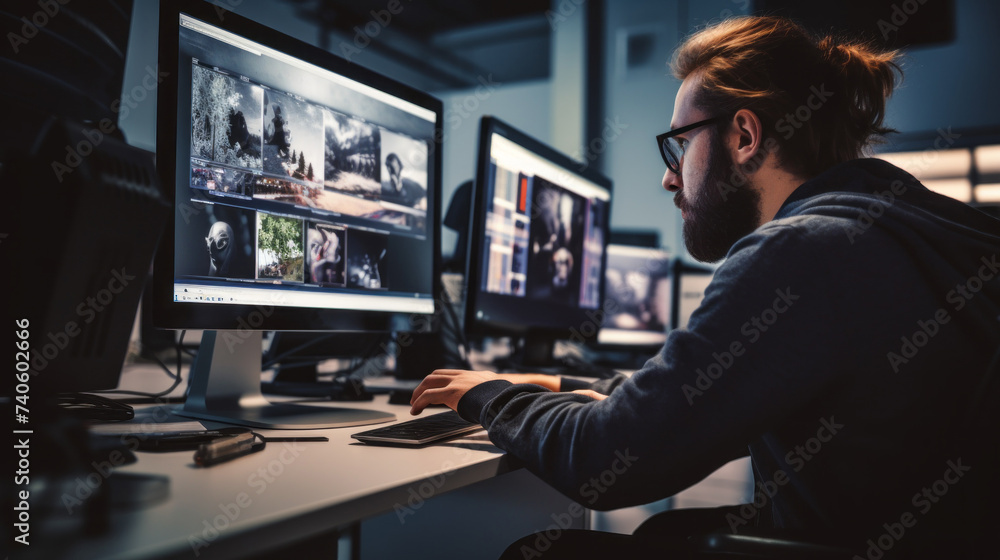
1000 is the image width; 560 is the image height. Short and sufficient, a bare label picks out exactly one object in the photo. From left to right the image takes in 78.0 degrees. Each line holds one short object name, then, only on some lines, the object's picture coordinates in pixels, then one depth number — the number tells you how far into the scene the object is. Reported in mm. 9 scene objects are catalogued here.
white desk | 381
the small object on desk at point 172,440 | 626
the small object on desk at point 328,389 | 1152
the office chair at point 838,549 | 546
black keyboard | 718
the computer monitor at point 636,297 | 2359
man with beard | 608
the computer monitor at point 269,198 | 776
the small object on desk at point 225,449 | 572
